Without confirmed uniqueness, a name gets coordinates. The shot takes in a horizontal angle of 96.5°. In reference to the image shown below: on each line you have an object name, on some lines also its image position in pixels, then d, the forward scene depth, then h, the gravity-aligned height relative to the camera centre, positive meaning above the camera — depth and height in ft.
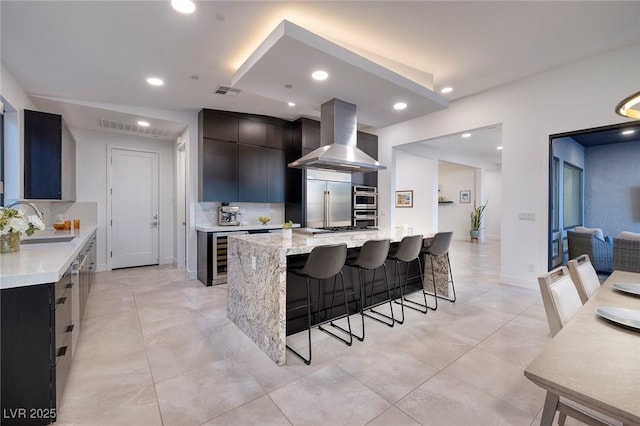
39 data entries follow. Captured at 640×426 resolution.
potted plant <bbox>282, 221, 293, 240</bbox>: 9.02 -0.58
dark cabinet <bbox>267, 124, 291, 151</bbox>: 17.35 +4.68
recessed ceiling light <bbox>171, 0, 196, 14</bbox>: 7.44 +5.48
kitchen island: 7.25 -1.92
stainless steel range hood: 11.02 +2.88
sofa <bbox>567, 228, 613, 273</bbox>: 12.88 -1.65
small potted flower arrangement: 6.04 -0.33
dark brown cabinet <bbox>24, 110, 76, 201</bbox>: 11.43 +2.29
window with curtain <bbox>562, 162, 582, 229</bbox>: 13.75 +0.82
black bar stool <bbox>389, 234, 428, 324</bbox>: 10.07 -1.33
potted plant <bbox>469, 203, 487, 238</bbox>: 30.68 -0.98
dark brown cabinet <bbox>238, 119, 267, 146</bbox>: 16.37 +4.66
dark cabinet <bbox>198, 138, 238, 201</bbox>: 15.30 +2.27
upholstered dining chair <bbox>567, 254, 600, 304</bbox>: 5.54 -1.33
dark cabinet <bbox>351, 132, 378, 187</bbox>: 19.79 +4.33
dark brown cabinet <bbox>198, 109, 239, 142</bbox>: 15.30 +4.78
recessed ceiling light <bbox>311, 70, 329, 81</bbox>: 9.37 +4.60
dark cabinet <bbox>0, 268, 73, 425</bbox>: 4.64 -2.39
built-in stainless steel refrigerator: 17.25 +0.85
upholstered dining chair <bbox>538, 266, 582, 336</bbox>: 4.39 -1.41
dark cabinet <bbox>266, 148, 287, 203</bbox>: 17.43 +2.31
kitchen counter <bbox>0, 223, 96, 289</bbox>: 4.67 -0.98
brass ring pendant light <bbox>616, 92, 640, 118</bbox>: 4.48 +1.81
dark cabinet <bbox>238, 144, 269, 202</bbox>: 16.46 +2.27
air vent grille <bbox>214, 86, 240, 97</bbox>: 12.82 +5.58
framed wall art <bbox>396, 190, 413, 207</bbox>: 26.84 +1.31
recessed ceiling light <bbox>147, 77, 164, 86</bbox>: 11.70 +5.47
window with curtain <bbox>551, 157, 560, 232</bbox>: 12.81 +0.81
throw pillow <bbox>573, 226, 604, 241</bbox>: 13.39 -0.90
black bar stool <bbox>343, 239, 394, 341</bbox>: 8.87 -1.38
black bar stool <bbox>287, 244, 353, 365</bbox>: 7.53 -1.40
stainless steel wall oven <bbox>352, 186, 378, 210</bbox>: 19.51 +1.01
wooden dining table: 2.39 -1.55
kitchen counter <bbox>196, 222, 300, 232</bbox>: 14.61 -0.85
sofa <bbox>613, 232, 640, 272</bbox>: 11.27 -1.65
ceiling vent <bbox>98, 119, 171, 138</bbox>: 15.96 +4.96
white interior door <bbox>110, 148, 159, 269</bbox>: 17.93 +0.25
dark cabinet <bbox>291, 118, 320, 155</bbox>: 17.22 +4.74
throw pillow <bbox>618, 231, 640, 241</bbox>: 11.64 -1.01
